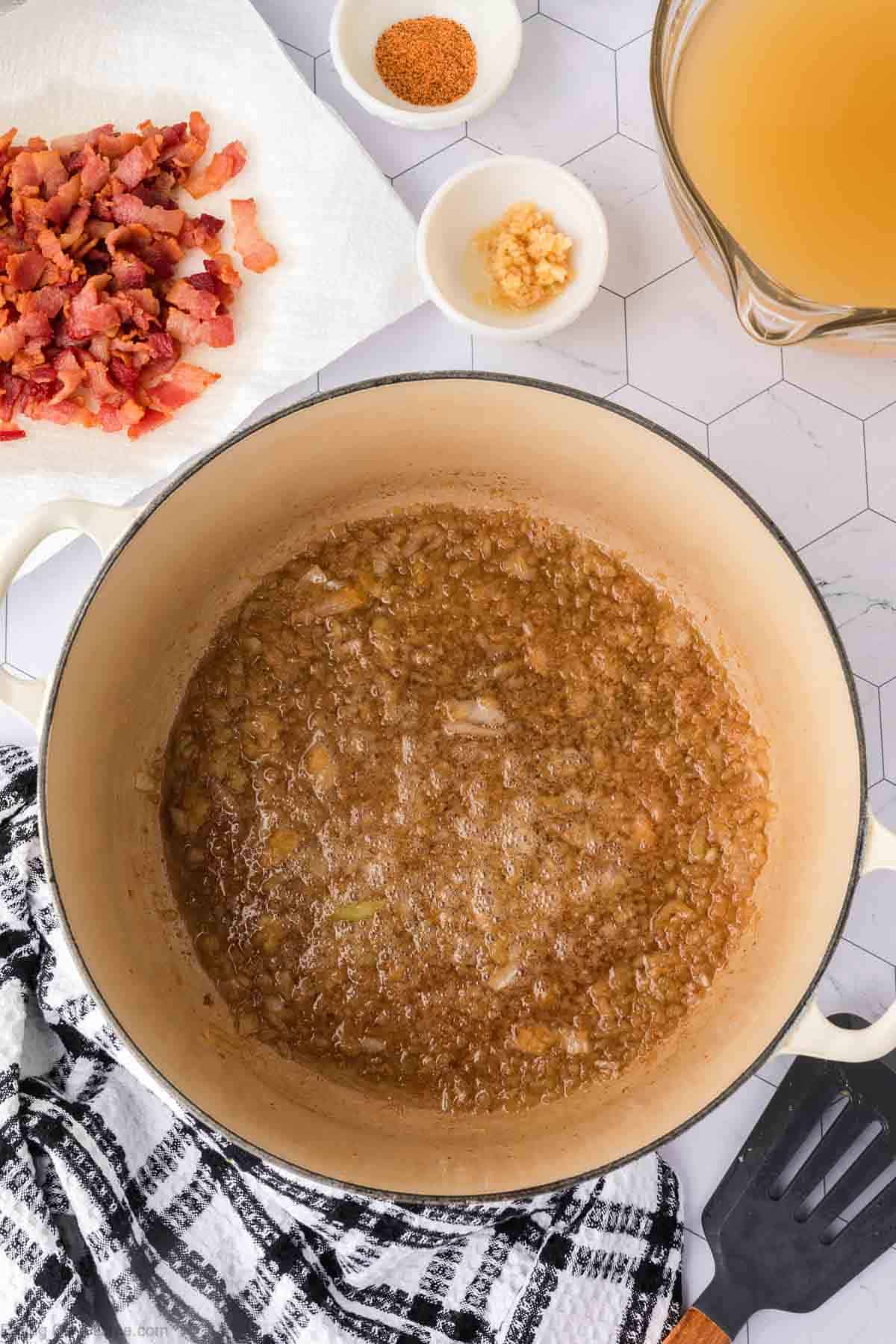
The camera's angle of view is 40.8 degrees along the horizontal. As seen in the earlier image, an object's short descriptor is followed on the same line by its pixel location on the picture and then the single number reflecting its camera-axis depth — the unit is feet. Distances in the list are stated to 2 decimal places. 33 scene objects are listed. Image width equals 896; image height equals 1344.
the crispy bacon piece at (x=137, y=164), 4.02
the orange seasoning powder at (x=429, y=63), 3.98
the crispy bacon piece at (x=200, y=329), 3.99
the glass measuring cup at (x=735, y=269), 2.94
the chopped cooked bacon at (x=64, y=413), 4.05
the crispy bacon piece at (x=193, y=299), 3.97
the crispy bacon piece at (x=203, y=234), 4.05
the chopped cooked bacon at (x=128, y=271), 3.98
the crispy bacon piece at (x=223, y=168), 4.05
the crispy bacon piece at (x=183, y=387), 4.01
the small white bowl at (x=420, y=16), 3.93
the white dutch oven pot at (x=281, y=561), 3.19
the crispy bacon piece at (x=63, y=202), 4.01
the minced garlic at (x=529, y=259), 3.83
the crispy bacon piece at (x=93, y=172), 4.02
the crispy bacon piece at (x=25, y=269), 4.00
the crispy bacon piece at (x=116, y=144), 4.07
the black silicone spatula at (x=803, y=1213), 3.70
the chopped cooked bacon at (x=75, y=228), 4.02
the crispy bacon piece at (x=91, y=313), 3.96
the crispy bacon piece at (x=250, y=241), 4.00
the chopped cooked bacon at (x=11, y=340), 4.00
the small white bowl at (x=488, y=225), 3.83
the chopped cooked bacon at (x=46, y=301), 4.01
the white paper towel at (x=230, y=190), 3.96
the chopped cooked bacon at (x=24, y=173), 4.03
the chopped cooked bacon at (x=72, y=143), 4.14
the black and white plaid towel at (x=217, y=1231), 3.55
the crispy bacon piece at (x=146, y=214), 4.00
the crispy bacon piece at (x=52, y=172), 4.05
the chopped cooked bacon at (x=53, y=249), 4.00
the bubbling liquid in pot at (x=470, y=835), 3.64
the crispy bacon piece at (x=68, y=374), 4.01
